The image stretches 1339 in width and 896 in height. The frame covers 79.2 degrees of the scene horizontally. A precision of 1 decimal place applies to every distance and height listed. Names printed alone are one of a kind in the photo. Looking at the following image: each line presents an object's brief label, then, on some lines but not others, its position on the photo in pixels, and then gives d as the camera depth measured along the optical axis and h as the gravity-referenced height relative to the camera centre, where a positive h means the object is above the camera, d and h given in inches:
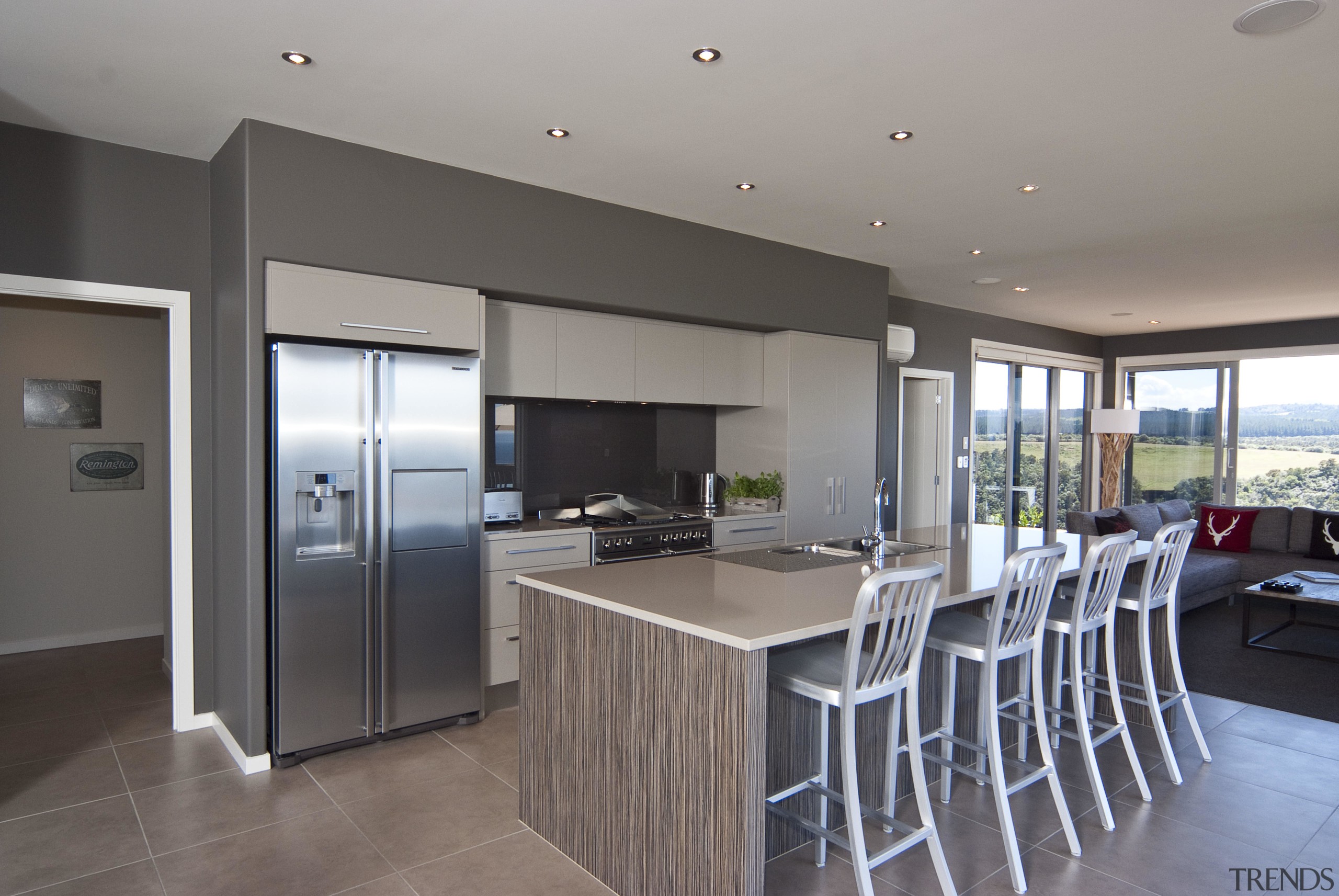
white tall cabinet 200.7 +1.9
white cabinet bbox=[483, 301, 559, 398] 157.8 +17.1
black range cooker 165.0 -19.0
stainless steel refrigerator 126.0 -17.3
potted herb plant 197.6 -13.3
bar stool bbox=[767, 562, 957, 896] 80.5 -25.7
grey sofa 239.1 -37.2
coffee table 190.9 -37.8
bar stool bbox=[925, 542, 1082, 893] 96.3 -26.1
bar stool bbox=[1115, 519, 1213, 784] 123.6 -26.2
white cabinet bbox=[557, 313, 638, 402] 168.1 +17.3
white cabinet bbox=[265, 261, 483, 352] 125.1 +21.5
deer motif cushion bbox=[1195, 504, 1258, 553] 272.5 -30.8
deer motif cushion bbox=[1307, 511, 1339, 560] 256.5 -31.1
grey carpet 164.9 -52.6
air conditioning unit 254.5 +30.3
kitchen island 78.6 -30.7
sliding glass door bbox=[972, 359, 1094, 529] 310.8 -1.7
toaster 155.9 -13.3
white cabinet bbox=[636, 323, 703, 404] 181.3 +17.1
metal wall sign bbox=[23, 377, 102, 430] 189.2 +8.1
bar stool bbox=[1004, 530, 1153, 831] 110.6 -26.8
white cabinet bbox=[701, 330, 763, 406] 195.2 +17.5
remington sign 194.1 -6.8
